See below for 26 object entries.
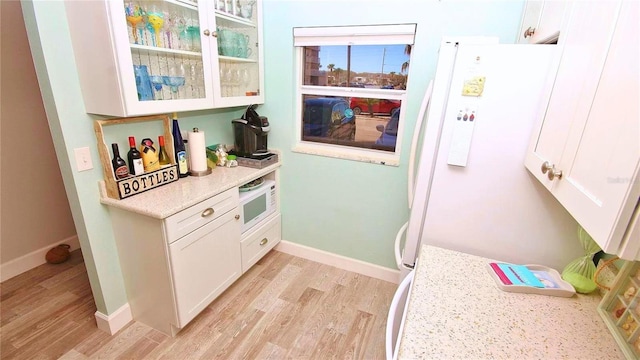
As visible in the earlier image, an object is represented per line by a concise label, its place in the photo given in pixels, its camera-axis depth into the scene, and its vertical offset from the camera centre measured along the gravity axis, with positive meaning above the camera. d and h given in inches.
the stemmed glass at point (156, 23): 61.4 +12.7
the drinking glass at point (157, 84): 63.9 +0.2
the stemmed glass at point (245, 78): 88.8 +3.3
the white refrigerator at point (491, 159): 44.3 -9.3
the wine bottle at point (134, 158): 64.7 -16.0
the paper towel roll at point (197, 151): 75.2 -16.0
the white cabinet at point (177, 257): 62.4 -38.3
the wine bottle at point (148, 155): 68.0 -15.8
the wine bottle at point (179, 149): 74.5 -15.4
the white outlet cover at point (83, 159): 58.5 -15.0
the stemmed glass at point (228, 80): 82.7 +2.3
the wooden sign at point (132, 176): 60.7 -19.7
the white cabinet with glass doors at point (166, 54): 53.6 +6.8
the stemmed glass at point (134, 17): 56.1 +12.7
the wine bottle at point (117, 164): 62.2 -16.7
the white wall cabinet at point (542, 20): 39.6 +12.5
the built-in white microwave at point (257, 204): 83.7 -33.6
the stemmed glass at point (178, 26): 66.9 +13.4
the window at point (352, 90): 79.2 +1.2
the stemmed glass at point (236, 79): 85.6 +2.8
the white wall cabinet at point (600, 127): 22.8 -1.9
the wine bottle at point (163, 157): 73.8 -17.5
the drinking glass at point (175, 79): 67.9 +1.6
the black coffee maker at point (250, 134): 88.2 -13.0
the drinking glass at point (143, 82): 59.7 +0.4
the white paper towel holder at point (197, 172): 77.5 -21.8
